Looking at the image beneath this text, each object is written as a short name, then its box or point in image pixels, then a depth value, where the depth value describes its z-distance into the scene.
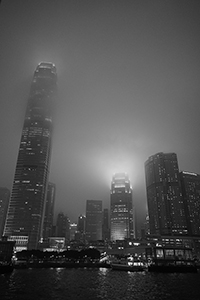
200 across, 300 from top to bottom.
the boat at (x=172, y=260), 136.68
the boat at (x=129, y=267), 137.50
